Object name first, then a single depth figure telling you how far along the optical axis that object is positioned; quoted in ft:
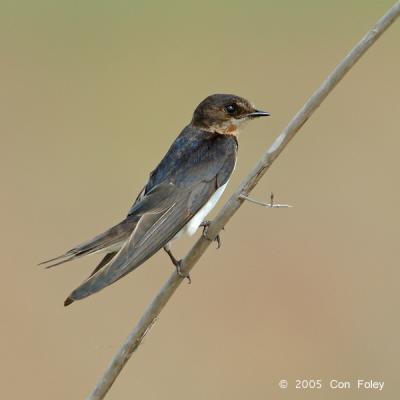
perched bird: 17.95
